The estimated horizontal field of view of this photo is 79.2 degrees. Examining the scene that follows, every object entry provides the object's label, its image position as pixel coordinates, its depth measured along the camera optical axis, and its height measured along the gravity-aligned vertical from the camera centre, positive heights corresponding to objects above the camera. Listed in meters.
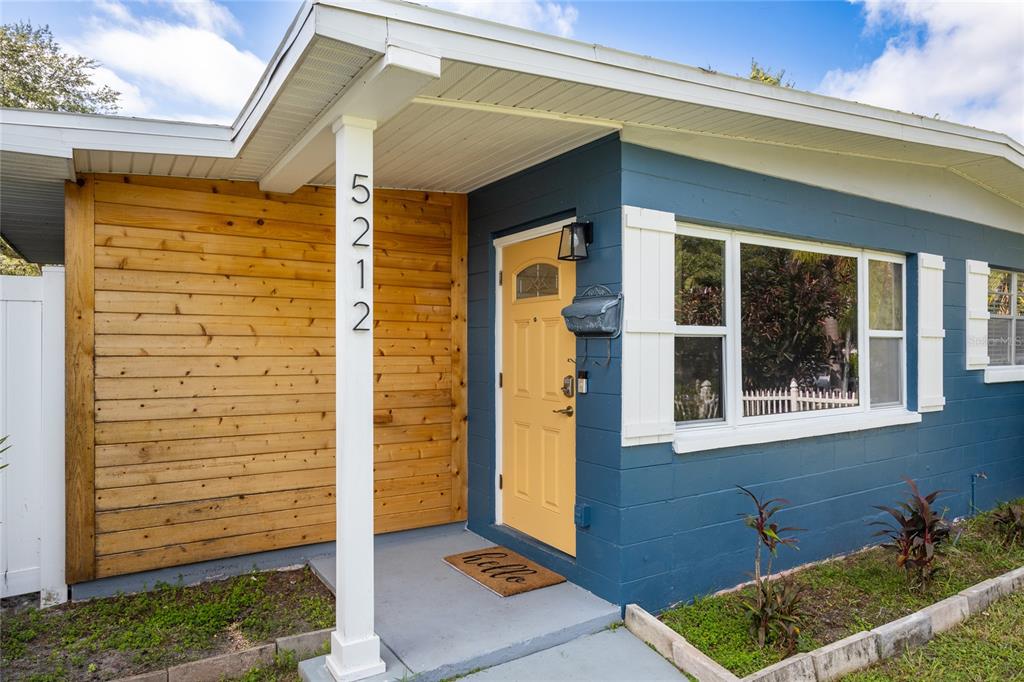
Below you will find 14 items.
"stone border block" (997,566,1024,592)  3.56 -1.39
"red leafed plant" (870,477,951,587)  3.46 -1.14
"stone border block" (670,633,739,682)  2.48 -1.33
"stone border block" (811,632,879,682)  2.64 -1.39
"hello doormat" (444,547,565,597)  3.25 -1.29
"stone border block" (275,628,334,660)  2.75 -1.35
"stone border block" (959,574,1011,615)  3.31 -1.39
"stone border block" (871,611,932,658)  2.87 -1.40
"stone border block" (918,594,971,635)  3.10 -1.40
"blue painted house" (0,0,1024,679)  2.61 +0.18
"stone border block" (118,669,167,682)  2.47 -1.35
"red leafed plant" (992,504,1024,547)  4.30 -1.30
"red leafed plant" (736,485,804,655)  2.78 -1.25
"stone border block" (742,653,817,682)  2.49 -1.36
